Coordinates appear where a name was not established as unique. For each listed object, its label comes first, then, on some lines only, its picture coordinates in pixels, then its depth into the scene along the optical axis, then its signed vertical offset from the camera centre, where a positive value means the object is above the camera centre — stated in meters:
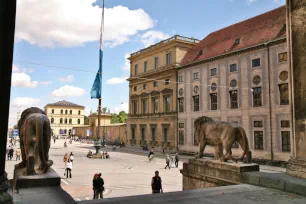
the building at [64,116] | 116.50 +5.29
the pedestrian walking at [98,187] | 11.56 -2.48
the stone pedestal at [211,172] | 8.60 -1.49
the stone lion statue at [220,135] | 9.75 -0.23
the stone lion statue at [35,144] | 6.81 -0.42
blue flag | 32.19 +5.09
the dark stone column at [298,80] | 8.06 +1.51
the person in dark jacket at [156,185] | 10.48 -2.15
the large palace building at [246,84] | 28.33 +5.53
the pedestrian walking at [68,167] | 18.44 -2.65
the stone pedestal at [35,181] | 6.14 -1.21
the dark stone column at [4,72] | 4.42 +0.89
